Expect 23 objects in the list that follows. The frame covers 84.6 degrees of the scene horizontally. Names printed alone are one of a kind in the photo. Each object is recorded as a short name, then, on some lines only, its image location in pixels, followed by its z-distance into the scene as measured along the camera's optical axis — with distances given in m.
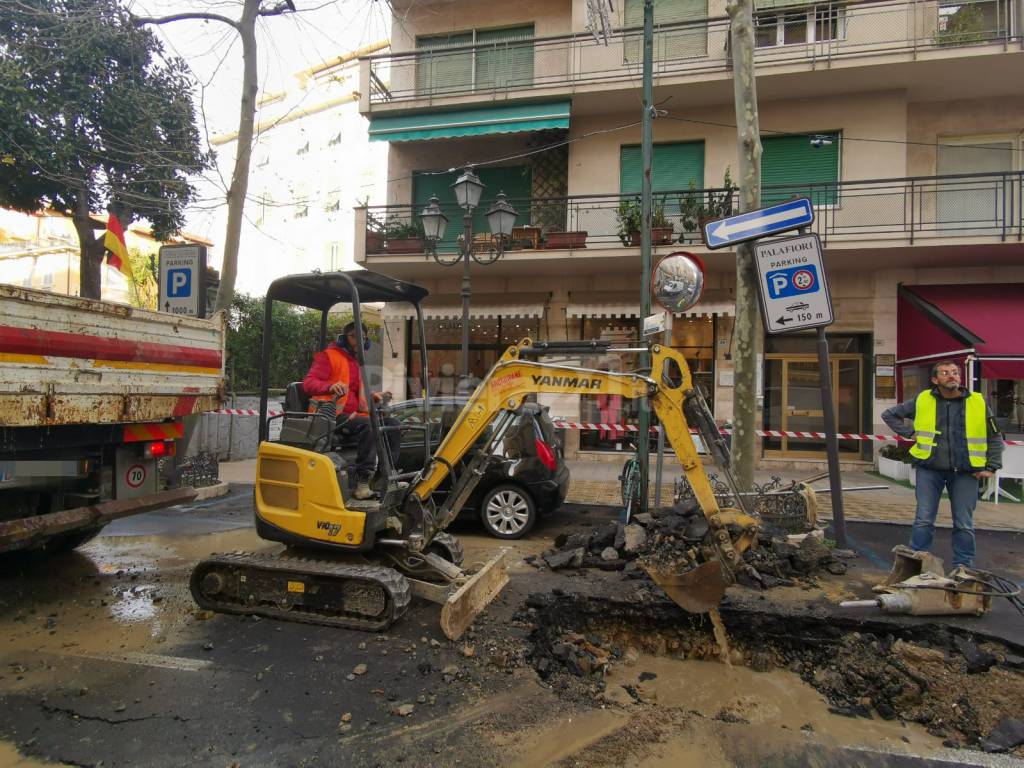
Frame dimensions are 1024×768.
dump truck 3.79
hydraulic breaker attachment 4.11
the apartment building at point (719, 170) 11.45
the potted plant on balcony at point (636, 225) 11.92
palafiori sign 5.79
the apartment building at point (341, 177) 35.22
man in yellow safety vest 4.83
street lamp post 9.43
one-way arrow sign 5.68
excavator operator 4.51
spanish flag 6.88
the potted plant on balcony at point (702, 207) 11.95
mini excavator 3.88
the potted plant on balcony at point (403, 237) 13.30
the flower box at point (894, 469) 10.59
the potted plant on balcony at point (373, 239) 13.70
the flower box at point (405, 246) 13.28
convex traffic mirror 6.67
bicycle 6.76
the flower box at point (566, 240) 12.51
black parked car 6.65
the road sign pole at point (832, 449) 5.89
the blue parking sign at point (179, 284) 7.29
